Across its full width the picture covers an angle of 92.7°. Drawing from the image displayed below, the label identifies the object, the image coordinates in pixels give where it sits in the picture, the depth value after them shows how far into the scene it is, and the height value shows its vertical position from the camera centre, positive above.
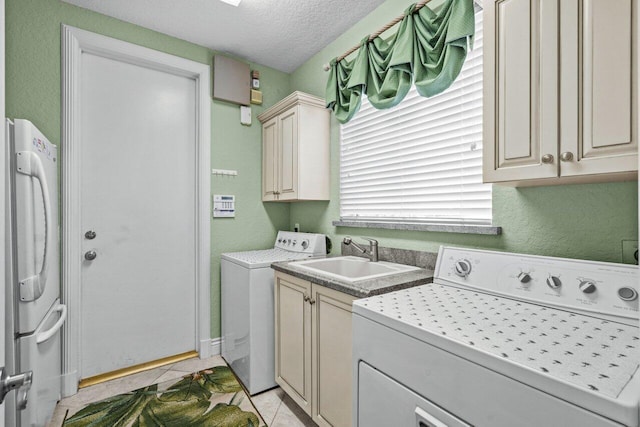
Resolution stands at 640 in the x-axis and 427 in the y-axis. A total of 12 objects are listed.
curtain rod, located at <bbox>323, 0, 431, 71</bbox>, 1.65 +1.12
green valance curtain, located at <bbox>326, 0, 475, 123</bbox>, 1.48 +0.87
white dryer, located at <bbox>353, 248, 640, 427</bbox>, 0.66 -0.36
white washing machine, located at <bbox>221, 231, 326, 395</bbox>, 2.02 -0.72
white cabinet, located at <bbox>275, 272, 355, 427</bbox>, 1.42 -0.72
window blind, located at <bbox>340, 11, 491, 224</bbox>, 1.57 +0.33
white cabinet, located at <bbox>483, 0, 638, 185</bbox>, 0.88 +0.39
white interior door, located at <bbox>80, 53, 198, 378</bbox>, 2.17 +0.00
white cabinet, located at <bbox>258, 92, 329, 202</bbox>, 2.34 +0.51
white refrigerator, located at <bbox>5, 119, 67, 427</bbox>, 1.33 -0.22
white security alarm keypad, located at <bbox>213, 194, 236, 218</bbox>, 2.61 +0.06
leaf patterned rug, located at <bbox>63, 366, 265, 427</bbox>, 1.76 -1.20
